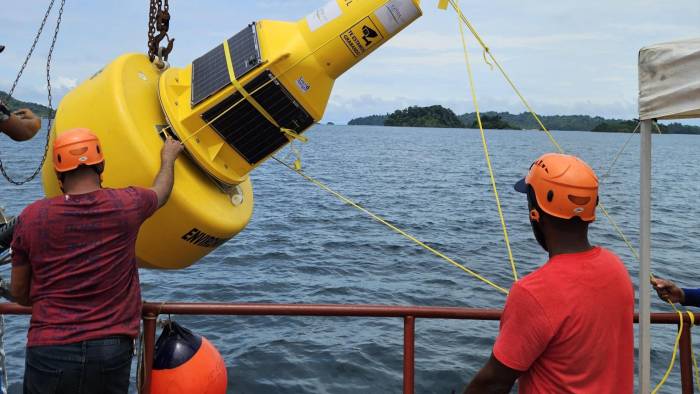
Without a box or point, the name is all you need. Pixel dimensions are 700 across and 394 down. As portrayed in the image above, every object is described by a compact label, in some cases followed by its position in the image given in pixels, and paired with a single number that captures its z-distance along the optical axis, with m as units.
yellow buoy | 3.67
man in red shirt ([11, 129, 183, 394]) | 3.06
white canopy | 3.01
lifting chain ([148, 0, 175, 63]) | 4.12
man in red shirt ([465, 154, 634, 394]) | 2.34
